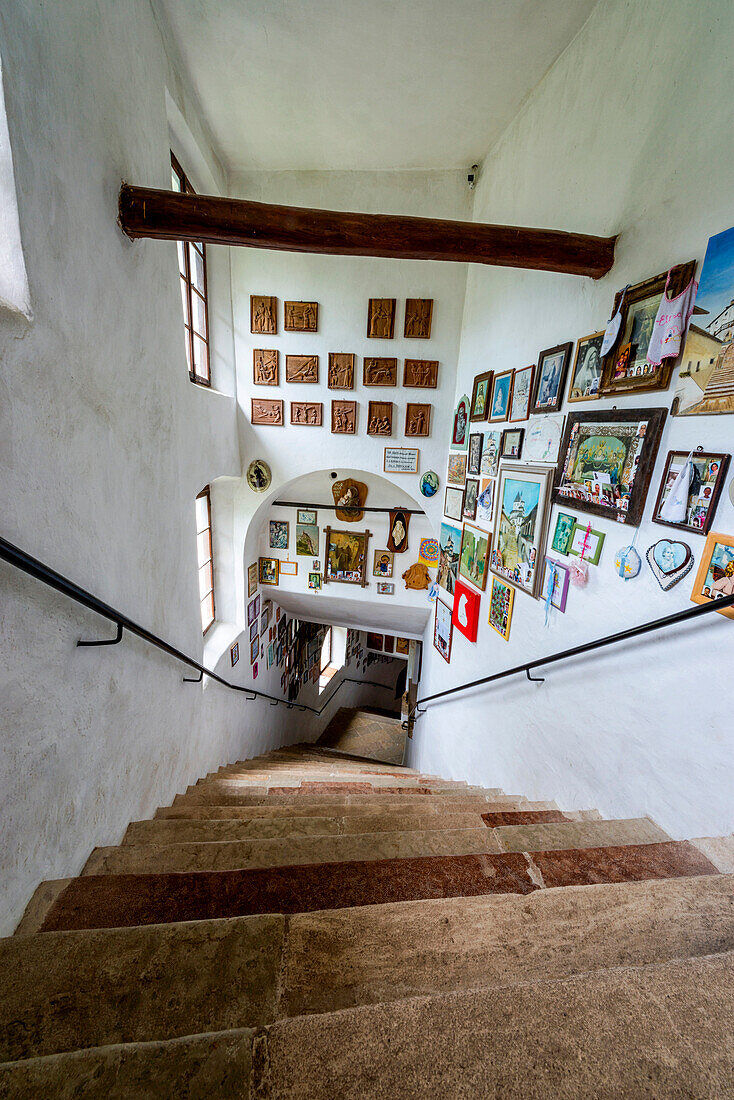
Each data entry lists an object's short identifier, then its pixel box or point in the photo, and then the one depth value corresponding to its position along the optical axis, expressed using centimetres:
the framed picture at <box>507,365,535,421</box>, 271
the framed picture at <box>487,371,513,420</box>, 300
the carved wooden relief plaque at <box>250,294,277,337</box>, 407
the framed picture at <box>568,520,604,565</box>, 201
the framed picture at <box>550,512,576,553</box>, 221
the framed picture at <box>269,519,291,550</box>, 520
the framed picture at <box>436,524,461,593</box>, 403
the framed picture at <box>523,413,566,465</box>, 237
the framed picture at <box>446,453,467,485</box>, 387
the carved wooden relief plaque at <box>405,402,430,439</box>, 425
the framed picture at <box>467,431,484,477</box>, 347
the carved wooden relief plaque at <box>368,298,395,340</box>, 404
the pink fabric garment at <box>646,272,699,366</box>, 159
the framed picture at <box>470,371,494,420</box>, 333
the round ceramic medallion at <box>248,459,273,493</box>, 451
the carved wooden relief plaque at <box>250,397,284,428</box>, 434
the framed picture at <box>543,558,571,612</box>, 225
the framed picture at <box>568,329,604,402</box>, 207
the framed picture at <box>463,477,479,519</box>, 356
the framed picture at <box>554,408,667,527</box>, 175
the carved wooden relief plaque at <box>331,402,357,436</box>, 430
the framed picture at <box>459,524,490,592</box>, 332
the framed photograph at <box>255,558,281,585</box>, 529
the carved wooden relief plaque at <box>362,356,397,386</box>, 416
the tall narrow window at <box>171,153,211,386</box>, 328
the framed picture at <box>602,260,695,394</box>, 165
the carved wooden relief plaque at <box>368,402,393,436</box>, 429
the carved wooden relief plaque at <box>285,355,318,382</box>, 418
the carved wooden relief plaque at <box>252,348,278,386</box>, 417
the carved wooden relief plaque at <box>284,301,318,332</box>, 406
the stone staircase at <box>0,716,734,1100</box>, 58
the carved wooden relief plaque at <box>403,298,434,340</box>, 402
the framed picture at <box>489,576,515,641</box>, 289
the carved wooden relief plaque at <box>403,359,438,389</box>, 412
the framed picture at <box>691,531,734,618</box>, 139
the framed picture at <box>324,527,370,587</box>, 512
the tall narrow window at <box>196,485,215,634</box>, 432
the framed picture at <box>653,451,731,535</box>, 144
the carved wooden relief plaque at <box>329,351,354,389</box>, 416
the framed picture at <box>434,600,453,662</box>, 430
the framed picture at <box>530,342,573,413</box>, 235
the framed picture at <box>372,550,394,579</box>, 511
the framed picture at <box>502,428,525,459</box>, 279
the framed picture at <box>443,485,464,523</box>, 389
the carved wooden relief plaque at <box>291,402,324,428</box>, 433
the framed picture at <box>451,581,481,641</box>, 351
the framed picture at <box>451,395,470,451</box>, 382
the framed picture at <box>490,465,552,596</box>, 248
